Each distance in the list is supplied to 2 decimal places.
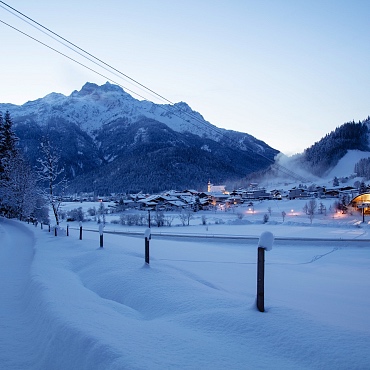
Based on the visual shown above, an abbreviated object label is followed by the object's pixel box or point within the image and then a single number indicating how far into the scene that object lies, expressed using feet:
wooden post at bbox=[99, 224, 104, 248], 42.26
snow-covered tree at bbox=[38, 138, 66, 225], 88.74
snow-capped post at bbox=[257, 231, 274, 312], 16.33
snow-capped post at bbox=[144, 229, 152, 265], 29.14
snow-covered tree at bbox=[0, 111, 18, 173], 131.03
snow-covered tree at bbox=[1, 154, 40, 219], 130.52
